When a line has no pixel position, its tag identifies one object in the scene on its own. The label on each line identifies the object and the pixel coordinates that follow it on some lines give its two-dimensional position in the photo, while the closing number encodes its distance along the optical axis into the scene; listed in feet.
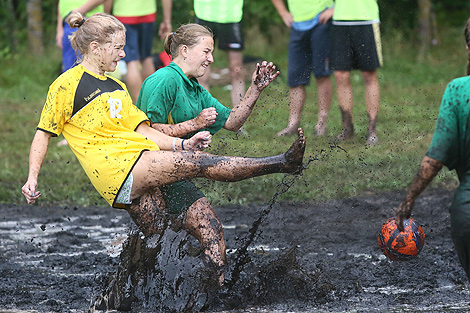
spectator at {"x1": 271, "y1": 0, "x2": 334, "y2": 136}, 59.00
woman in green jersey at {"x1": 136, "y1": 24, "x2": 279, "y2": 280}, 30.14
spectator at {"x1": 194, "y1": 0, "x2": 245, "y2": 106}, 56.75
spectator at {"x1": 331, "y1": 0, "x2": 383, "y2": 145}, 54.44
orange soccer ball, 30.53
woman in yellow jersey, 27.99
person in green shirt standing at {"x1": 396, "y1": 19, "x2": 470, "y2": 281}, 22.66
